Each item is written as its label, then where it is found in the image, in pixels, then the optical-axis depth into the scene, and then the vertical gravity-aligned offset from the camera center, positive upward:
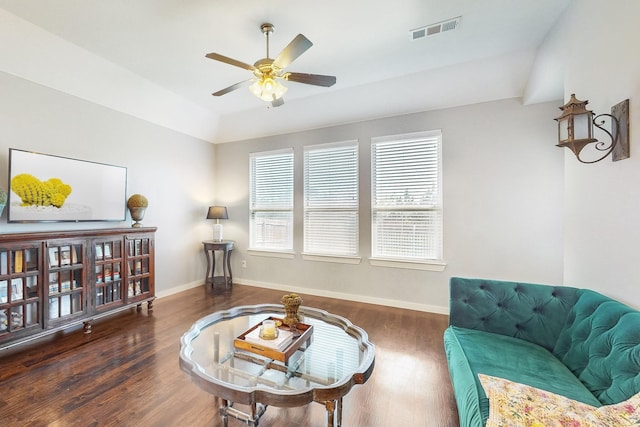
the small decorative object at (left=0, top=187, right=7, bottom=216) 2.38 +0.16
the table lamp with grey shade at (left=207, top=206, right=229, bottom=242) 4.64 -0.01
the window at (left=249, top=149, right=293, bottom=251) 4.52 +0.26
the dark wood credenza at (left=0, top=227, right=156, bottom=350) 2.35 -0.66
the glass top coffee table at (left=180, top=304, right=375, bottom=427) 1.25 -0.90
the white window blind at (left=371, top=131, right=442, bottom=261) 3.56 +0.26
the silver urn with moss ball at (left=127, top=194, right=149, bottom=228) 3.55 +0.12
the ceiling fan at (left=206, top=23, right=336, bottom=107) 2.12 +1.23
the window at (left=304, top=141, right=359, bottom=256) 4.03 +0.26
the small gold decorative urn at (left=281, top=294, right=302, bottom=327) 1.93 -0.68
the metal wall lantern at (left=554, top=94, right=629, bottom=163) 1.53 +0.55
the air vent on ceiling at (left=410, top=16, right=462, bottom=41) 2.43 +1.79
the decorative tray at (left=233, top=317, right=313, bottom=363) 1.62 -0.83
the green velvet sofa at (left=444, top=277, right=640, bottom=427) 1.21 -0.77
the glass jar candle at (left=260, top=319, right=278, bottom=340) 1.73 -0.77
